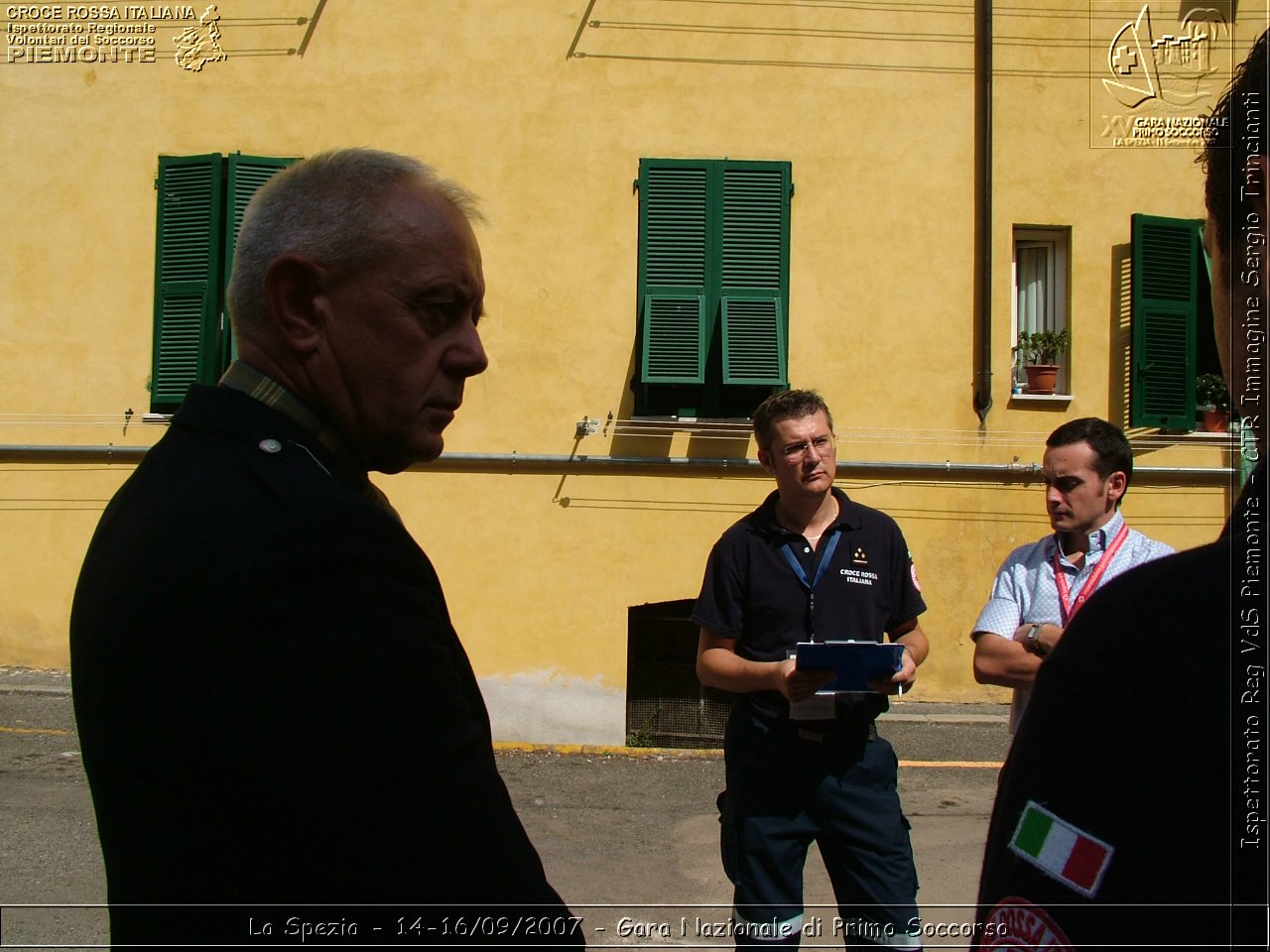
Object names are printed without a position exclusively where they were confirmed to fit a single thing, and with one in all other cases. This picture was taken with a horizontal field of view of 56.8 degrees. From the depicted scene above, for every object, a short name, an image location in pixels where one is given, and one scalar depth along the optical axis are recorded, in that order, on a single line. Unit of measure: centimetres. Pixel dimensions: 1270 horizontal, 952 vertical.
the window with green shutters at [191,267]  884
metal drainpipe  878
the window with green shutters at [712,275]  873
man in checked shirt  359
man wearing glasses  351
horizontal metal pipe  877
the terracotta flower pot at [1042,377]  885
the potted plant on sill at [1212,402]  898
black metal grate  882
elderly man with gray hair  122
